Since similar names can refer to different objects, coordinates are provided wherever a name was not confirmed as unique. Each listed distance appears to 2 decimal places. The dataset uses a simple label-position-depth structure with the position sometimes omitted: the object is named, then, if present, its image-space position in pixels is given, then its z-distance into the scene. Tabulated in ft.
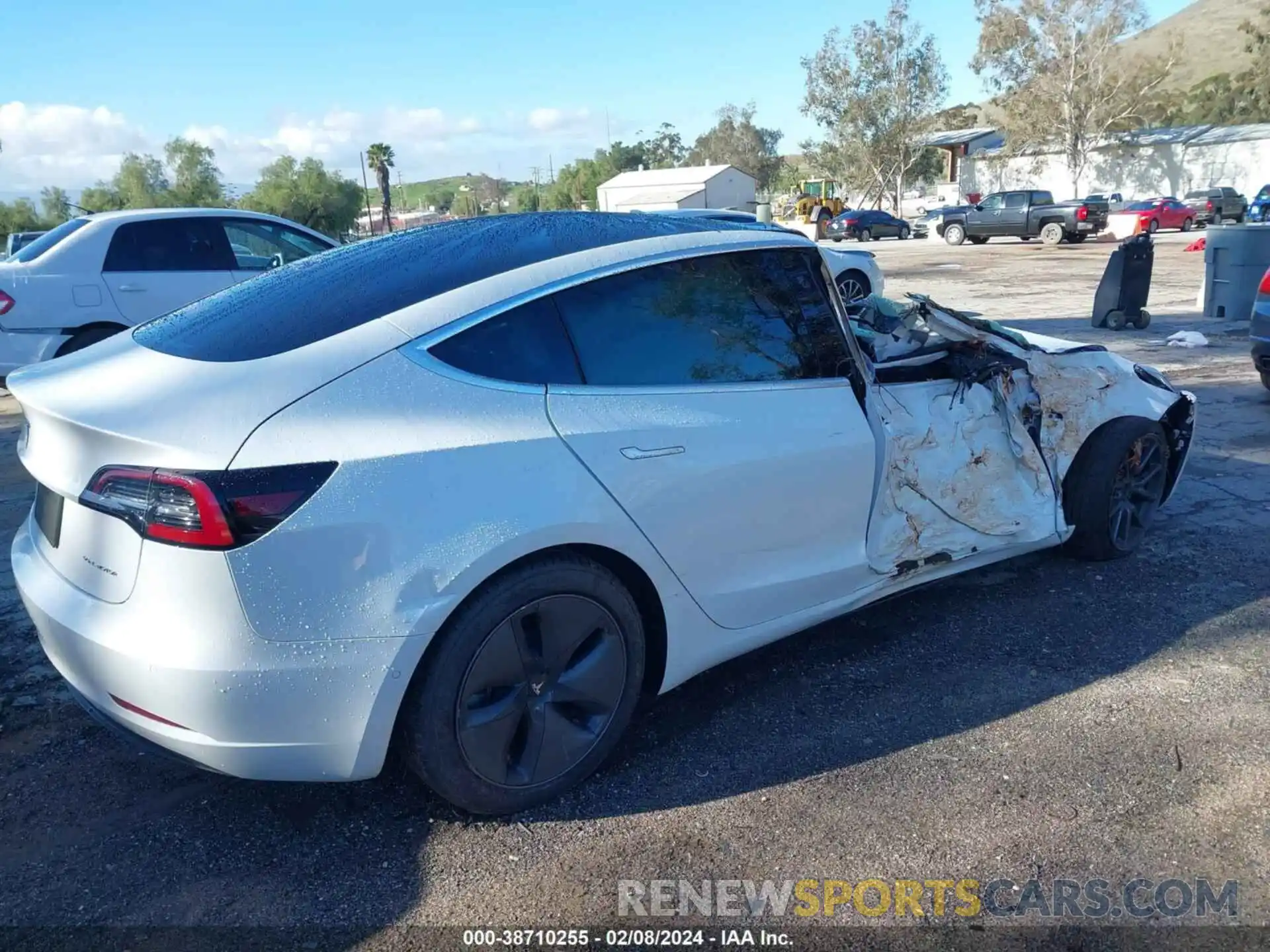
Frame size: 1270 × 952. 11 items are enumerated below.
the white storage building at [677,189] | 179.73
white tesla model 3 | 7.41
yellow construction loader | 137.90
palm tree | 232.53
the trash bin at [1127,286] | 36.76
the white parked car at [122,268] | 25.02
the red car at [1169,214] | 115.55
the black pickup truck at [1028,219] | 100.07
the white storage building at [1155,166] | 153.28
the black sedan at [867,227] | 136.87
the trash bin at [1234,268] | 36.24
